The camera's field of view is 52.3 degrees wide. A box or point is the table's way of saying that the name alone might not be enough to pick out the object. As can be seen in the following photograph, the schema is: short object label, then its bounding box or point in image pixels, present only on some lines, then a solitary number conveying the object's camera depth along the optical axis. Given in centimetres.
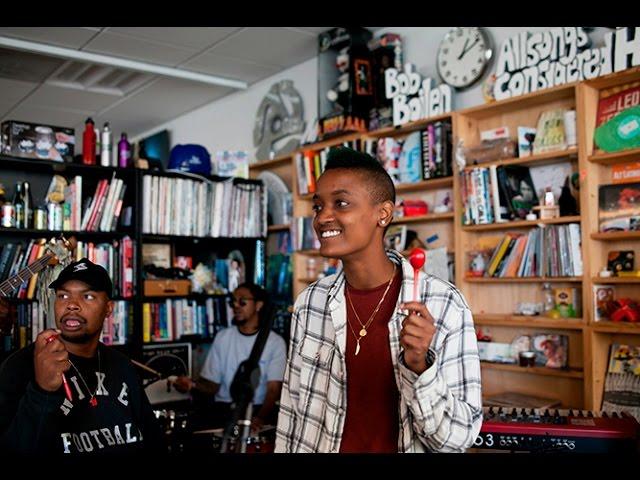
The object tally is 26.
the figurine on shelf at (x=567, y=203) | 297
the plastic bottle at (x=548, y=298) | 310
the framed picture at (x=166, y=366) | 387
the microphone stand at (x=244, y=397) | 125
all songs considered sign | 277
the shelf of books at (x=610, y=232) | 275
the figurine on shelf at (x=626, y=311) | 269
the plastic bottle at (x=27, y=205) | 346
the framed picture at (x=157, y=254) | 410
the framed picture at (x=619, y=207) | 279
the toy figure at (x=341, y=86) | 395
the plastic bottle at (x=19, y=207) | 343
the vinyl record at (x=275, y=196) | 463
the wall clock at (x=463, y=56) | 342
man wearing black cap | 142
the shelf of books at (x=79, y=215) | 343
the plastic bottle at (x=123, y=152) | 390
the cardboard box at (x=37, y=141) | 350
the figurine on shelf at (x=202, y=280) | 438
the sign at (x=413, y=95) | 354
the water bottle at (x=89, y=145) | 373
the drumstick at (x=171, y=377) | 362
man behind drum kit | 349
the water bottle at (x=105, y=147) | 379
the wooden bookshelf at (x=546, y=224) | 281
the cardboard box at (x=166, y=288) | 397
